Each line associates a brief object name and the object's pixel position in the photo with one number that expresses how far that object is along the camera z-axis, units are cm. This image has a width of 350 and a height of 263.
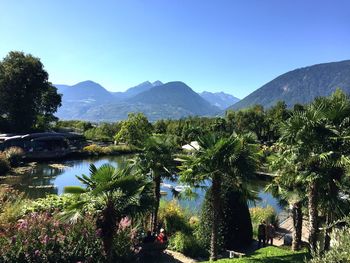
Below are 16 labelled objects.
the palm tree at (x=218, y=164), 1081
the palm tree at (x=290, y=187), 1208
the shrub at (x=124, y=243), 1109
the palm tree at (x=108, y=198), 898
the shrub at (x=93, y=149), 5642
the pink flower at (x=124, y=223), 1114
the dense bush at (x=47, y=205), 1299
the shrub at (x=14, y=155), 3964
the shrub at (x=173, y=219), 1573
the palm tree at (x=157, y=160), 1455
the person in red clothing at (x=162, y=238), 1348
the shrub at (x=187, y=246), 1394
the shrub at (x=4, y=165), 3531
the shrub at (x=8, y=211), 1063
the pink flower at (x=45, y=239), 909
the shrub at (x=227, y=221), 1431
